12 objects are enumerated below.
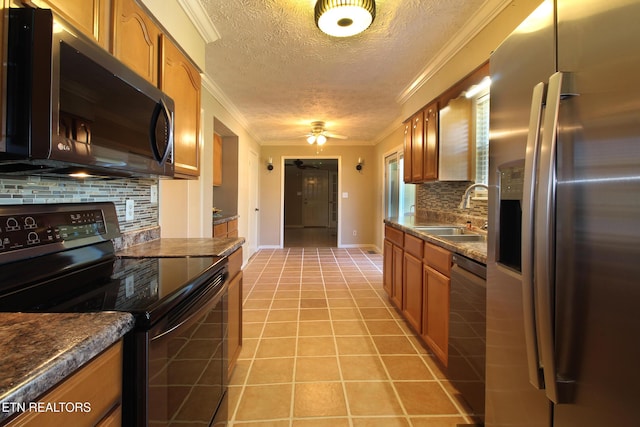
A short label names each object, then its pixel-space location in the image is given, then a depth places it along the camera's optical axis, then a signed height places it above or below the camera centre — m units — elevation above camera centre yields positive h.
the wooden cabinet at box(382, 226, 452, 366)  1.82 -0.56
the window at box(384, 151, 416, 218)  4.66 +0.36
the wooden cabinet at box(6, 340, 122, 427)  0.49 -0.36
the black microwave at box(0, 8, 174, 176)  0.72 +0.30
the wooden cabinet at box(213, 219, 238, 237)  3.51 -0.24
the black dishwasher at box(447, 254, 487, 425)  1.38 -0.61
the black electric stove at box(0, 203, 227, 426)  0.74 -0.25
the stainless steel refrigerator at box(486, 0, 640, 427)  0.62 +0.00
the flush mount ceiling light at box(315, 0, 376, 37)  1.64 +1.14
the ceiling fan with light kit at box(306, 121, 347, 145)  4.69 +1.27
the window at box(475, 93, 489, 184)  2.61 +0.66
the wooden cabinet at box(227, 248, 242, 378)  1.67 -0.60
